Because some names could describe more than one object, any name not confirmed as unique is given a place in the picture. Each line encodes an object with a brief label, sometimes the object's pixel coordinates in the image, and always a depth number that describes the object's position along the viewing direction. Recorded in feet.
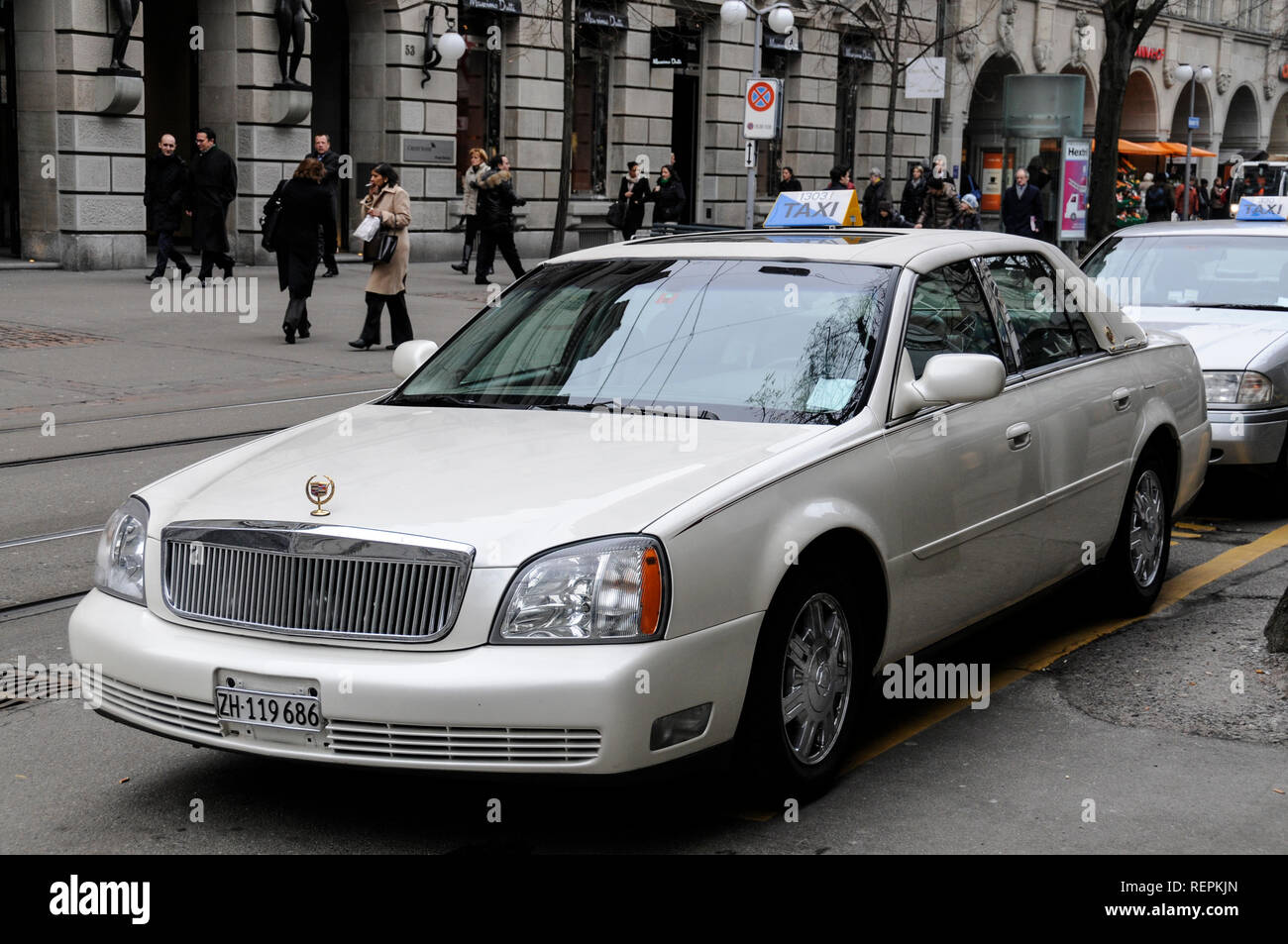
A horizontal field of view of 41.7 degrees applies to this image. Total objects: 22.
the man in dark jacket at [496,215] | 74.79
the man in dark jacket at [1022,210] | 83.35
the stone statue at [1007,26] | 148.05
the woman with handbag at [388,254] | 53.26
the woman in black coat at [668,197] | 93.40
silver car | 29.27
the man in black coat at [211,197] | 67.72
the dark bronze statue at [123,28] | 73.51
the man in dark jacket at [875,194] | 100.99
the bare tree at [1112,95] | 68.49
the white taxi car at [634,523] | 13.05
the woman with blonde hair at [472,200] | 83.10
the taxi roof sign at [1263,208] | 57.26
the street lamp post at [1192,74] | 176.76
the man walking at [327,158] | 71.36
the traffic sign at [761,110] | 70.38
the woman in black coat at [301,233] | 55.57
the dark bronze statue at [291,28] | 81.05
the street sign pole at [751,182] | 75.10
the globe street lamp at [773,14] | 95.50
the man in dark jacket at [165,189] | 69.62
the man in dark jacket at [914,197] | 99.66
